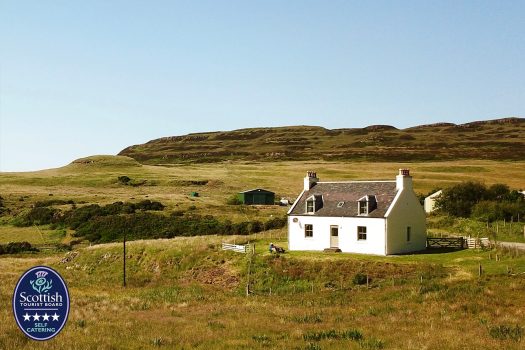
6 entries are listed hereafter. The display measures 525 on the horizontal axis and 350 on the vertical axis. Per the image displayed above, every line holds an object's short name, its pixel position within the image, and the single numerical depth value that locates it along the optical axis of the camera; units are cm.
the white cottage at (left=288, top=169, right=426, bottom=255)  4203
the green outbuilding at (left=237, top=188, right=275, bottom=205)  9650
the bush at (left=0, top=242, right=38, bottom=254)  6506
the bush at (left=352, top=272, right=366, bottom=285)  3566
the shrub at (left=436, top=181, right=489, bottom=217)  6881
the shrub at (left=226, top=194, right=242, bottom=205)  9588
